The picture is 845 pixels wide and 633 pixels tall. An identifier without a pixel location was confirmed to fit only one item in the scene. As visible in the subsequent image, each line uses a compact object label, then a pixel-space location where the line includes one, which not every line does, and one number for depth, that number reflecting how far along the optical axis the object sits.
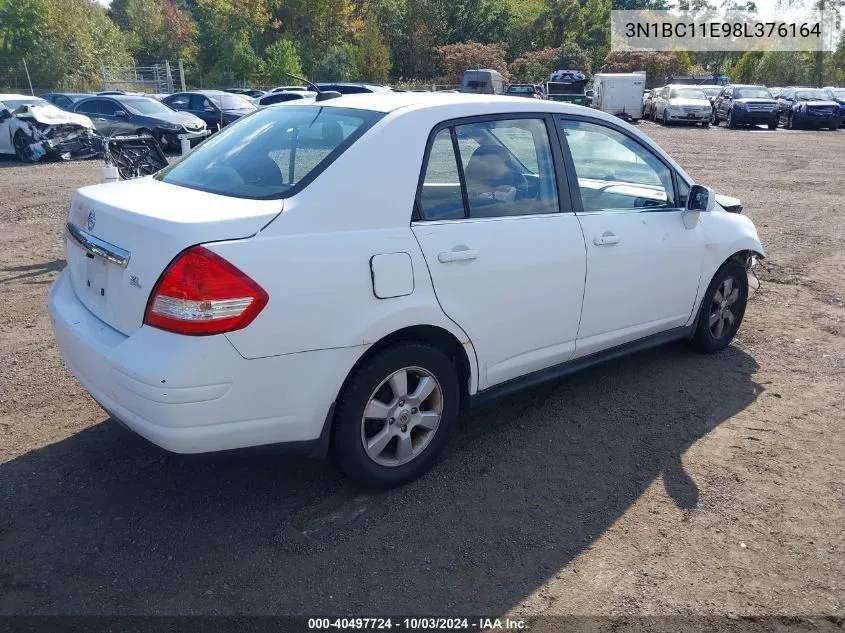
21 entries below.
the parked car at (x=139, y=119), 17.56
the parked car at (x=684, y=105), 29.44
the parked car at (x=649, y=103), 34.12
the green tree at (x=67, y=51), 42.06
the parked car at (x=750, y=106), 28.88
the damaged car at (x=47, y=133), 16.67
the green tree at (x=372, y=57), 47.66
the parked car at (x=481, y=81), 34.03
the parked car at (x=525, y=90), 31.61
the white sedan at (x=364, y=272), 2.80
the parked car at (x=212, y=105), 20.92
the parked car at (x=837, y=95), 30.24
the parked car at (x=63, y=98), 22.32
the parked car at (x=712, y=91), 33.26
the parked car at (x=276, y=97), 22.30
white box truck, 34.50
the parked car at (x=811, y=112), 29.06
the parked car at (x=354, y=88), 22.34
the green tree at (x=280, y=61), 45.59
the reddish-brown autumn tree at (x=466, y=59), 52.72
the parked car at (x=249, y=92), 30.09
